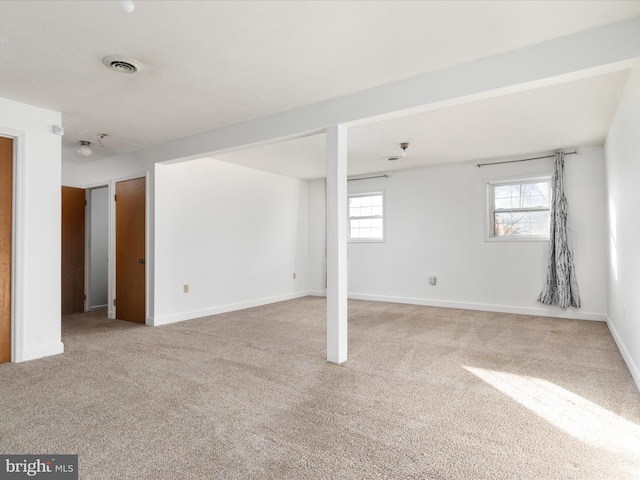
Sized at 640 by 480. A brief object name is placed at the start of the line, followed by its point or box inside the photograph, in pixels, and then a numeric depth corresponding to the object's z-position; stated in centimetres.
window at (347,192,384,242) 718
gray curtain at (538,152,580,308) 529
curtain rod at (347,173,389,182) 698
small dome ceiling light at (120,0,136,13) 198
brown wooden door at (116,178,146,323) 524
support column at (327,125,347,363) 343
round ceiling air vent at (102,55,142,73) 270
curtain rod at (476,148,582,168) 527
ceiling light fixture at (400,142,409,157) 496
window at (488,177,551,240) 568
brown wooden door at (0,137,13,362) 350
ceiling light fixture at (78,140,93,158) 482
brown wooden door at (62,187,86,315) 592
